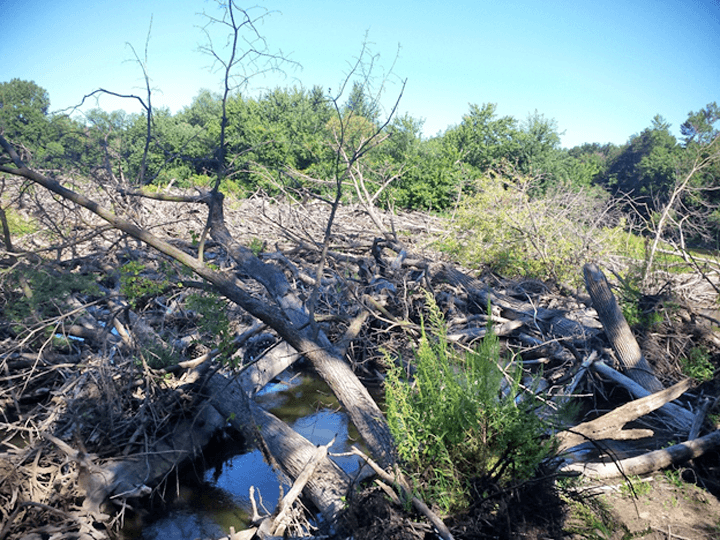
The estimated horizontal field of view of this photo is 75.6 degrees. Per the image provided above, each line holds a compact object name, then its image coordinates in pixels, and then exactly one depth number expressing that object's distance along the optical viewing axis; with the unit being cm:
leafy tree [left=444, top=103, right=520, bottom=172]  1659
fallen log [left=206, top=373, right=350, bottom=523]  360
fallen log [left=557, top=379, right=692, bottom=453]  358
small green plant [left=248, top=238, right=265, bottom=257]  784
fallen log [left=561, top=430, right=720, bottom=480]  374
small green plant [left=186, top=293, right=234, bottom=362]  398
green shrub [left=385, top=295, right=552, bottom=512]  258
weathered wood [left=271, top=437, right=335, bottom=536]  338
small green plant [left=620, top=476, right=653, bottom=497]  347
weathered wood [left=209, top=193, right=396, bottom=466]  357
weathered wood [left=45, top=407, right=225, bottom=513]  395
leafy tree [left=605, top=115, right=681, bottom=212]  2205
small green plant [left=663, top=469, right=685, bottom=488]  368
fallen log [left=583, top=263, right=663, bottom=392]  536
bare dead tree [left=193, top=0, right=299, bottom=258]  379
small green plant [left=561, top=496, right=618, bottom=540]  278
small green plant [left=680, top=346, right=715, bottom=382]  520
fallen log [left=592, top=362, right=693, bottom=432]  457
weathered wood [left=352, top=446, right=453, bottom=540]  240
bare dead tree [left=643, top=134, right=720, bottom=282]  648
